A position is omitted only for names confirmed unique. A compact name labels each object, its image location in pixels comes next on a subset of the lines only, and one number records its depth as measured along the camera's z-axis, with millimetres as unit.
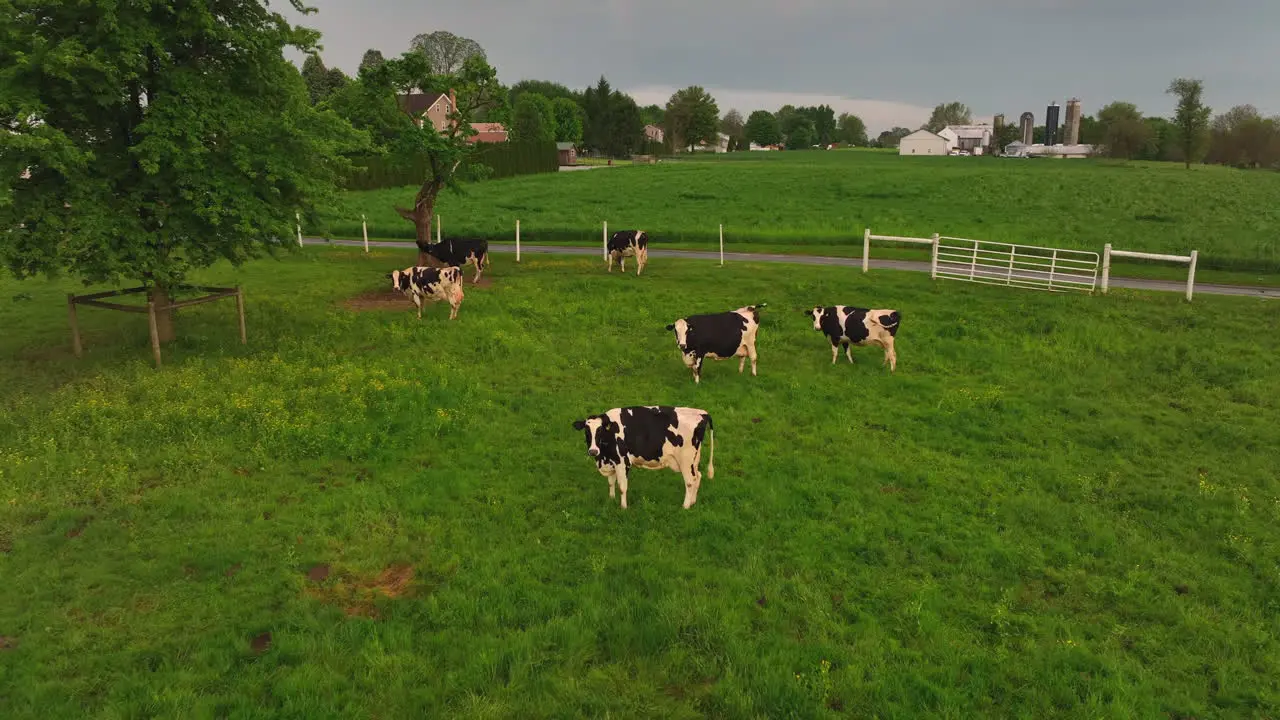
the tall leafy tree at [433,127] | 24922
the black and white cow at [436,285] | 20859
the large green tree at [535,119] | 90600
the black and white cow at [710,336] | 15055
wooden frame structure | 15820
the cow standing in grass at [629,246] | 27312
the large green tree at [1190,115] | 90750
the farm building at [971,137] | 186625
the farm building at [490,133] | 97662
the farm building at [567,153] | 106375
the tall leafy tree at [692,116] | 130125
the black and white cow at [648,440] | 10031
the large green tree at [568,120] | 115938
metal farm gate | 23000
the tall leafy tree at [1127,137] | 119688
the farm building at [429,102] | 100238
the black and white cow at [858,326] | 15977
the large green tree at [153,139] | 13641
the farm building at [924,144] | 153125
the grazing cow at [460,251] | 27172
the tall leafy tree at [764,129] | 188750
